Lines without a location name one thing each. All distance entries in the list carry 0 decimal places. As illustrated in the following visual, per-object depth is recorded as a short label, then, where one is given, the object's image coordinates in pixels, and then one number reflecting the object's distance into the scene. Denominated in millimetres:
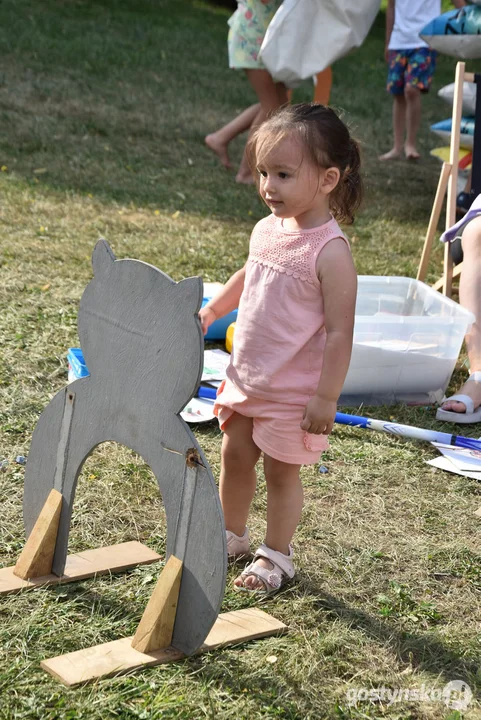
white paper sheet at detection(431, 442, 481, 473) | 3176
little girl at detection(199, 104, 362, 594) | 2195
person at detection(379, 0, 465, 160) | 7512
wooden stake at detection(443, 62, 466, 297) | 4379
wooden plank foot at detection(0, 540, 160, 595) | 2271
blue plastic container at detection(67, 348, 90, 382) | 3414
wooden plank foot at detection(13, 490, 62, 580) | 2260
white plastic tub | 3670
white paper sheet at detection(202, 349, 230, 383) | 3693
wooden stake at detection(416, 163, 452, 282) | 4559
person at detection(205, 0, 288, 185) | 6078
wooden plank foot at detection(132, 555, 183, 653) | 2000
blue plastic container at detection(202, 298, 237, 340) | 4078
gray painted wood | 1927
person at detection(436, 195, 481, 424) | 3594
